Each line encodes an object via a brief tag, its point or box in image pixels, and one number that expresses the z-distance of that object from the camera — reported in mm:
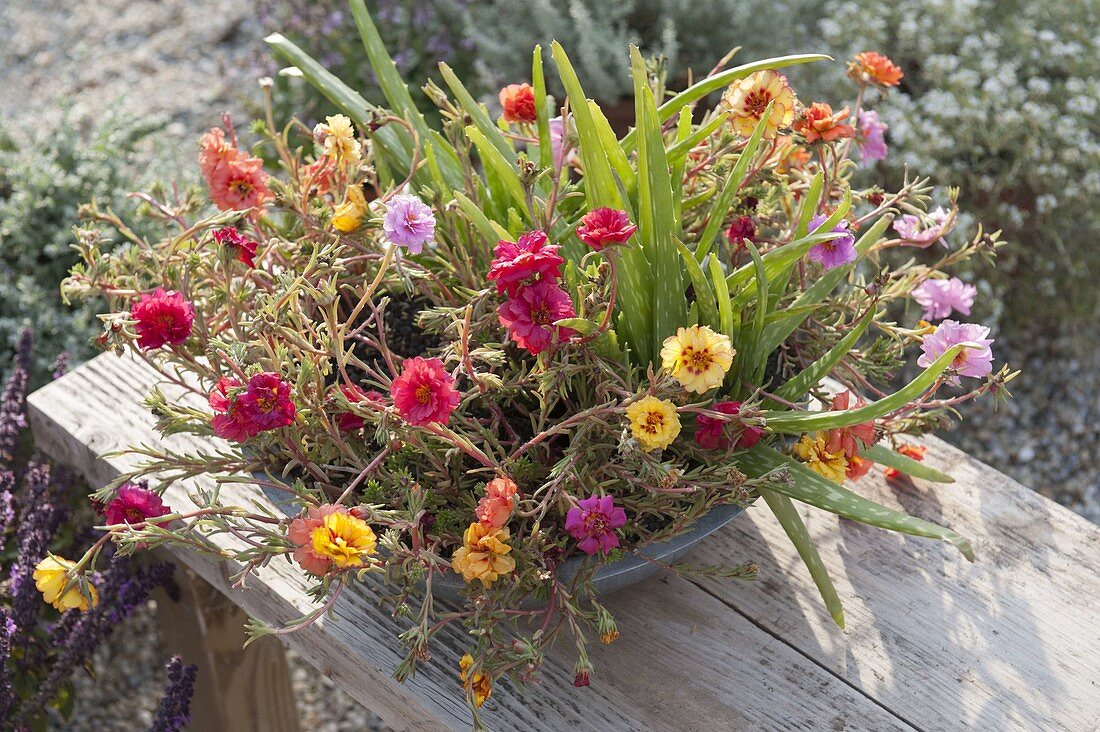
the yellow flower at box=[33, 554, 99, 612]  863
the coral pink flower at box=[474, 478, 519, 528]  809
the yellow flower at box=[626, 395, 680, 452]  803
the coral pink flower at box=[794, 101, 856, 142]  936
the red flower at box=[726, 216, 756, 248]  1007
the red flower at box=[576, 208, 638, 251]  766
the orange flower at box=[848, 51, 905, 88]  1050
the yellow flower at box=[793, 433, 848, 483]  929
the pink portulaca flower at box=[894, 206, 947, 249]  1029
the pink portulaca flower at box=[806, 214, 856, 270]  922
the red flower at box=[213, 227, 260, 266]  872
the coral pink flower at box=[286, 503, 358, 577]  778
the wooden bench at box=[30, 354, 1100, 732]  938
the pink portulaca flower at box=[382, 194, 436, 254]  851
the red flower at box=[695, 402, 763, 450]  890
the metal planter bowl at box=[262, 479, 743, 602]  887
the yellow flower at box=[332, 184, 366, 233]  1013
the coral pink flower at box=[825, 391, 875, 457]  930
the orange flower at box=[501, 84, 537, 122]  1047
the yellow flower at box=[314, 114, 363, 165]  995
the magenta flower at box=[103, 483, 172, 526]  882
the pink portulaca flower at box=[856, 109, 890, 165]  1088
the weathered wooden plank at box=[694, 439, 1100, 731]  951
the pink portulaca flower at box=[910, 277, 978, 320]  1076
